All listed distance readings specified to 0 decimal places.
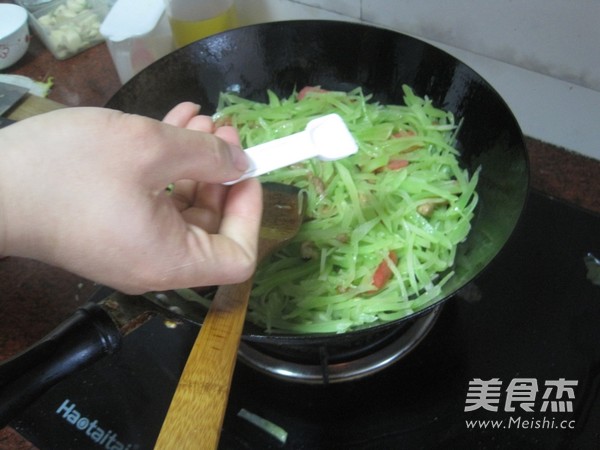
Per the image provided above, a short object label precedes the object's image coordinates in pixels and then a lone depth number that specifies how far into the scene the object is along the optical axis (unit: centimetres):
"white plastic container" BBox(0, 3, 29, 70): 51
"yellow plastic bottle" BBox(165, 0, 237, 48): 47
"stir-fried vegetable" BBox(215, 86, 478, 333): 33
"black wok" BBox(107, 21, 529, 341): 34
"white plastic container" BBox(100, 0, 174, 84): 47
